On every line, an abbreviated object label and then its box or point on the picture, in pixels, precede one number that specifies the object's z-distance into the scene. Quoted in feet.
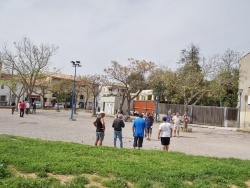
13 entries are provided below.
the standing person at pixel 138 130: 39.68
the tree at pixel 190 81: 85.85
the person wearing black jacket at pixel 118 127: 40.18
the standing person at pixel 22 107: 91.30
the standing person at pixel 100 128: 39.42
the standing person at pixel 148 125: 55.88
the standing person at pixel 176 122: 64.85
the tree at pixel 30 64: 126.21
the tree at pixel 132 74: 129.49
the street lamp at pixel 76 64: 104.68
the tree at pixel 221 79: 84.02
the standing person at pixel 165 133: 38.29
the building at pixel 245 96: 106.86
